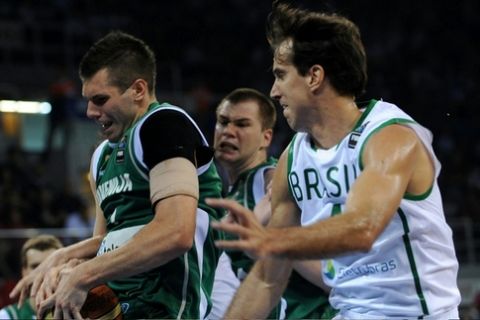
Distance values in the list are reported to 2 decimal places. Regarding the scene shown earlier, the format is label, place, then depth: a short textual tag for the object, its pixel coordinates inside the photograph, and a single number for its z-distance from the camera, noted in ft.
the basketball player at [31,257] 43.47
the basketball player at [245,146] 42.73
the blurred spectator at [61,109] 101.30
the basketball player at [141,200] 25.40
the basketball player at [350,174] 23.27
